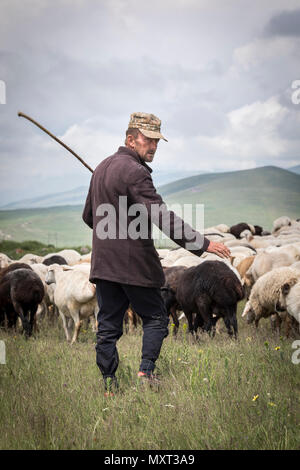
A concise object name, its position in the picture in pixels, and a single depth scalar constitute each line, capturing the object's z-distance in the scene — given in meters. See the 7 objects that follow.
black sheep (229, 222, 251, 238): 29.65
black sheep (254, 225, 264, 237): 32.66
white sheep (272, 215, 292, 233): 30.36
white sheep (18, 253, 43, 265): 15.31
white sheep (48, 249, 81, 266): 17.63
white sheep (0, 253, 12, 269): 13.97
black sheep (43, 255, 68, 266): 15.08
